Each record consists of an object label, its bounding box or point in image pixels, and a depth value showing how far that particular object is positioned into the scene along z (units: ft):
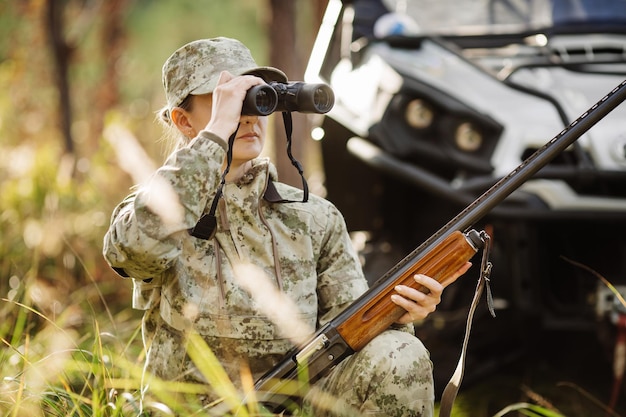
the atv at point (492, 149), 26.45
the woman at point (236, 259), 16.58
